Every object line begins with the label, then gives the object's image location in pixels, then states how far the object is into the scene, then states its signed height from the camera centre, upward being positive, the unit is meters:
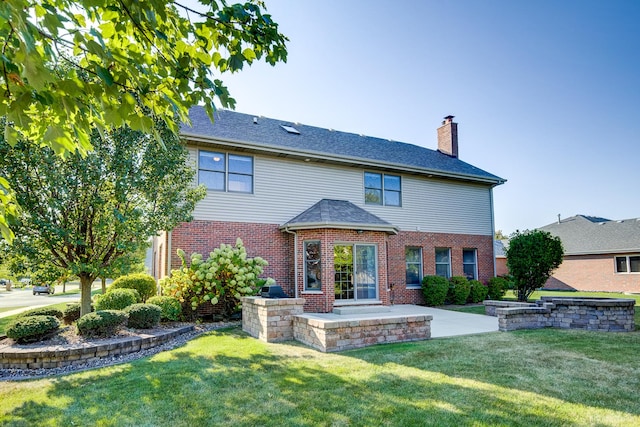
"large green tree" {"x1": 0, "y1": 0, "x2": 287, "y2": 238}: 2.21 +1.36
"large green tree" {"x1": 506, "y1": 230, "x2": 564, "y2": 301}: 12.27 -0.18
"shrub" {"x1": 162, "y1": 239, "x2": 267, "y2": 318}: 9.73 -0.63
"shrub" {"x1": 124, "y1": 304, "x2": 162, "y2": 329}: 7.95 -1.27
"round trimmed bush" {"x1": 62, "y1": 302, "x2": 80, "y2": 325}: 9.05 -1.39
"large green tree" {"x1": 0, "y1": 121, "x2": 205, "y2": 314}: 7.30 +1.29
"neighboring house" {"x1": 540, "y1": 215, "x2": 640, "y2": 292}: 22.73 -0.35
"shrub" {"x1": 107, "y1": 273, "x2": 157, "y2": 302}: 11.08 -0.83
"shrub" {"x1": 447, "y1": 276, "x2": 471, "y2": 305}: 14.72 -1.50
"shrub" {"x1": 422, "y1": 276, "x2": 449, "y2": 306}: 14.23 -1.40
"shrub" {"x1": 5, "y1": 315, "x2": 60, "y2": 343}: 6.62 -1.28
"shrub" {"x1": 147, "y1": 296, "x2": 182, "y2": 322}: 9.09 -1.22
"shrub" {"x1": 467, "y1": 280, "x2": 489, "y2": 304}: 15.31 -1.61
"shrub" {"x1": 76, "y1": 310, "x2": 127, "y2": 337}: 7.09 -1.28
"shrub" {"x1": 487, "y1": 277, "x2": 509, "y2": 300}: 16.00 -1.51
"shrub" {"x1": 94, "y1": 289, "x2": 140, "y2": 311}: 9.20 -1.08
